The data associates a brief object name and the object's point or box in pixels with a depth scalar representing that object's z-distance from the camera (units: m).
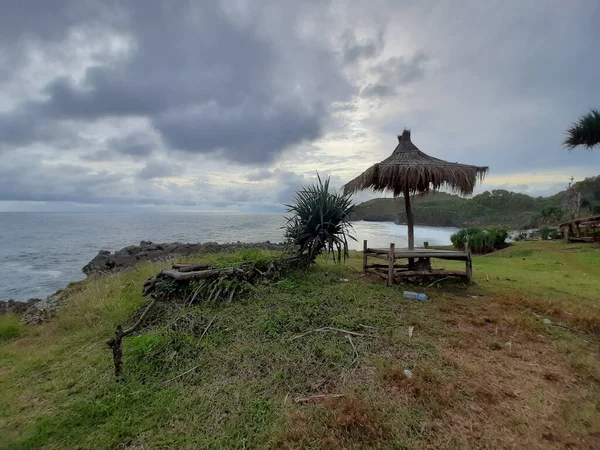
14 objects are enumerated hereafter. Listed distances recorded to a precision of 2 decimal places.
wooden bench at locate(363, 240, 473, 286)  5.65
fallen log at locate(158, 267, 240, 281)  4.54
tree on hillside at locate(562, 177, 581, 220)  20.62
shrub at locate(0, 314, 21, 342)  4.78
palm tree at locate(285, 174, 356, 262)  6.38
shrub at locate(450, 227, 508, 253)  14.10
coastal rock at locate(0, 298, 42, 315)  7.27
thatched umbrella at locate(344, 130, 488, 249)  5.84
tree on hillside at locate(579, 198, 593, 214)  21.25
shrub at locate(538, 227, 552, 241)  16.16
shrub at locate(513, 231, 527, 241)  17.44
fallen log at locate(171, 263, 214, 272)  4.94
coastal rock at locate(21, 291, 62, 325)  5.68
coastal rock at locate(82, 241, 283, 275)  13.12
